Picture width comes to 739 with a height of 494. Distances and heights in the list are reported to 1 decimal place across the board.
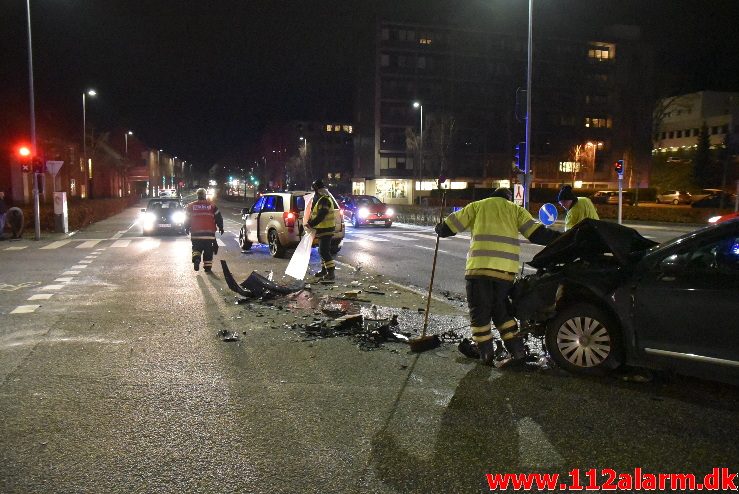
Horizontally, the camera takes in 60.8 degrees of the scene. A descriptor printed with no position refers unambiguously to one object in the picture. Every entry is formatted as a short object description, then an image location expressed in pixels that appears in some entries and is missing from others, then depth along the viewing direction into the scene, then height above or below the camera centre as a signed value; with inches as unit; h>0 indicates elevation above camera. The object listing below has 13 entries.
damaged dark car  195.2 -37.2
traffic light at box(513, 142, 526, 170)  859.4 +49.5
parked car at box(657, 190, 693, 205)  2270.4 -24.8
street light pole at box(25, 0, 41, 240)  879.1 +79.8
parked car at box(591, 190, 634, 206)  2009.1 -22.2
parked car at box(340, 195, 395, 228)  1194.0 -42.1
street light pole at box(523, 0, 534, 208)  873.5 +37.7
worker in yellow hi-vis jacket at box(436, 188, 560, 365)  242.2 -25.6
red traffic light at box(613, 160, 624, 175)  1039.2 +37.8
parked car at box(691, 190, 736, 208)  1788.9 -28.7
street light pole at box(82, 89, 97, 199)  1732.3 +88.4
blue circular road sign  667.6 -24.1
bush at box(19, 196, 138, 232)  1018.7 -47.1
